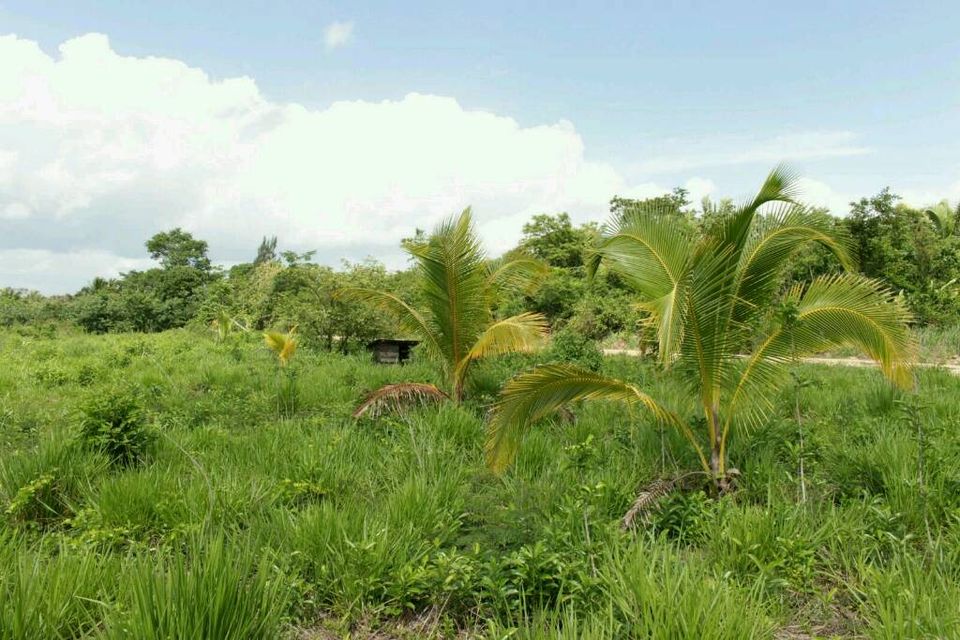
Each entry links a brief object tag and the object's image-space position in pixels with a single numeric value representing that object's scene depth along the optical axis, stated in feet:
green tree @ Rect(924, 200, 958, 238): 61.67
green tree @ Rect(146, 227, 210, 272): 107.14
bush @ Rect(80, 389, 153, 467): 15.19
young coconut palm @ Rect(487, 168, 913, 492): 13.37
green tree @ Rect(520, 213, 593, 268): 70.74
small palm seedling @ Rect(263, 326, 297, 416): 23.97
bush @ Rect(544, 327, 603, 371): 29.60
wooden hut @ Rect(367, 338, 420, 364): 41.65
